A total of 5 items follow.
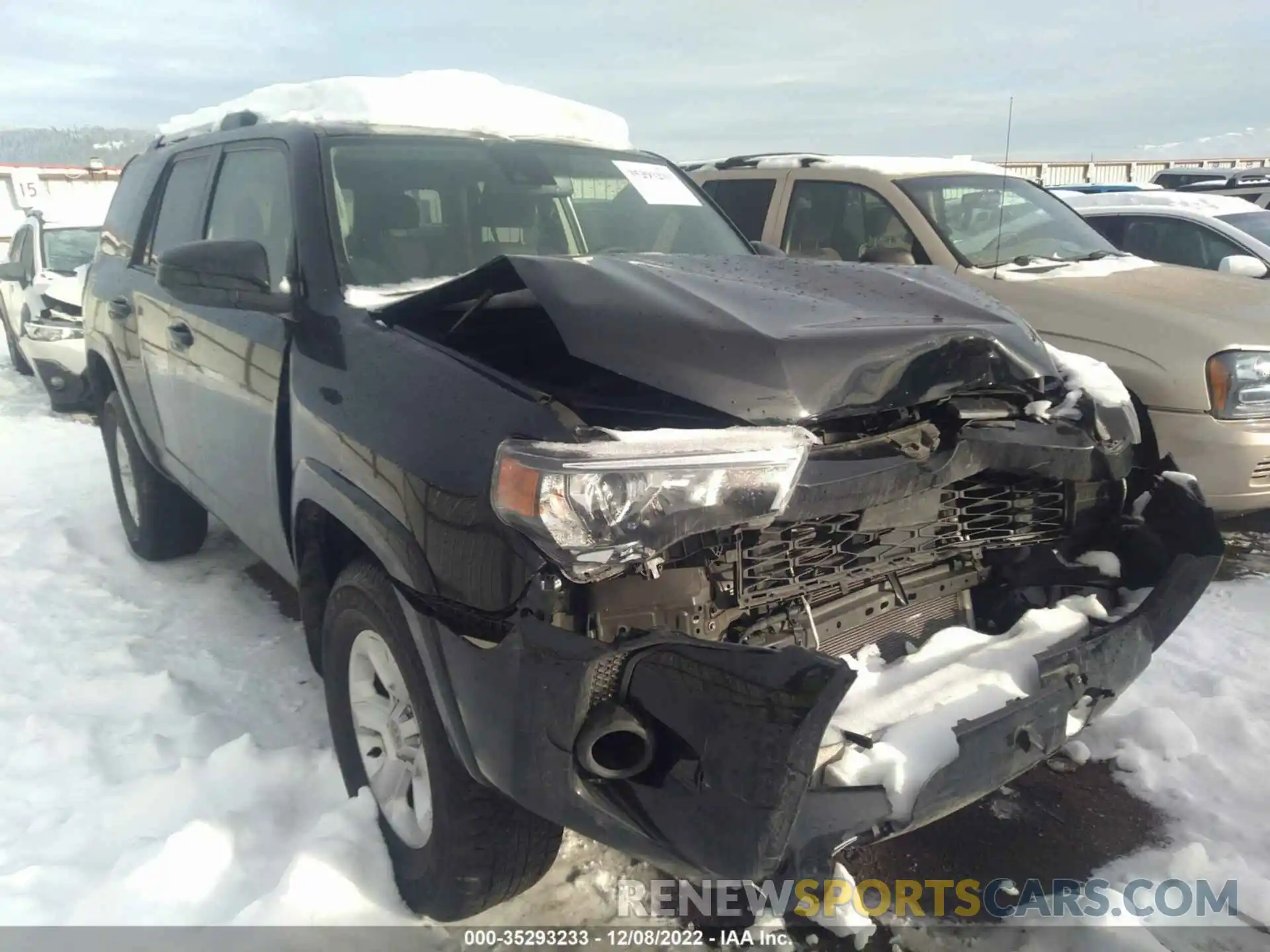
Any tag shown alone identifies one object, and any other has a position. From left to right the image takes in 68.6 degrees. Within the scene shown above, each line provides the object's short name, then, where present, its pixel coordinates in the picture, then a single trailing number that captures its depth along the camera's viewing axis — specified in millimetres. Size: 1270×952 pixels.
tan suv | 4160
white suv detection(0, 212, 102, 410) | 8211
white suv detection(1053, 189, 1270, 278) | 7305
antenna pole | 5289
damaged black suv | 1680
